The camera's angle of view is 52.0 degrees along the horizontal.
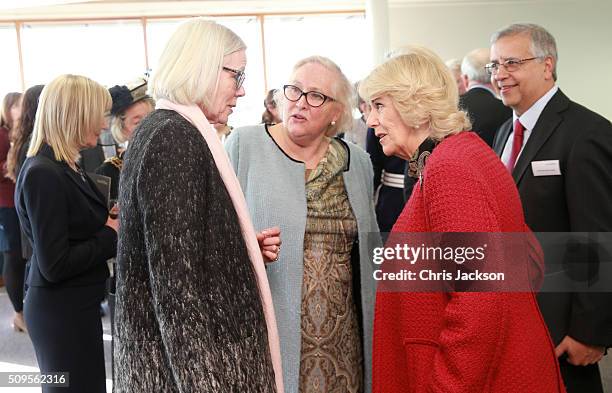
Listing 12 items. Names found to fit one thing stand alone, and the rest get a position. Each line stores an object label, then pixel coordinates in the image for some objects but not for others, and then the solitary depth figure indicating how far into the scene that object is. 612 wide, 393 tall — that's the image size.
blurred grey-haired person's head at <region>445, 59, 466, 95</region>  4.85
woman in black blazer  2.06
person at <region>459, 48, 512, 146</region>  3.52
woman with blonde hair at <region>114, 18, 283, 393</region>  1.21
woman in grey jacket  1.96
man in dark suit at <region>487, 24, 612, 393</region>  1.96
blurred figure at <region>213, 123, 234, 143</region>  3.34
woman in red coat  1.35
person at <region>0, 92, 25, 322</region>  4.93
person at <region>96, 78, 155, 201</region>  2.90
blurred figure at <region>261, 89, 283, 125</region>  4.51
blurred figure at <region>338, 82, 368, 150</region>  4.72
